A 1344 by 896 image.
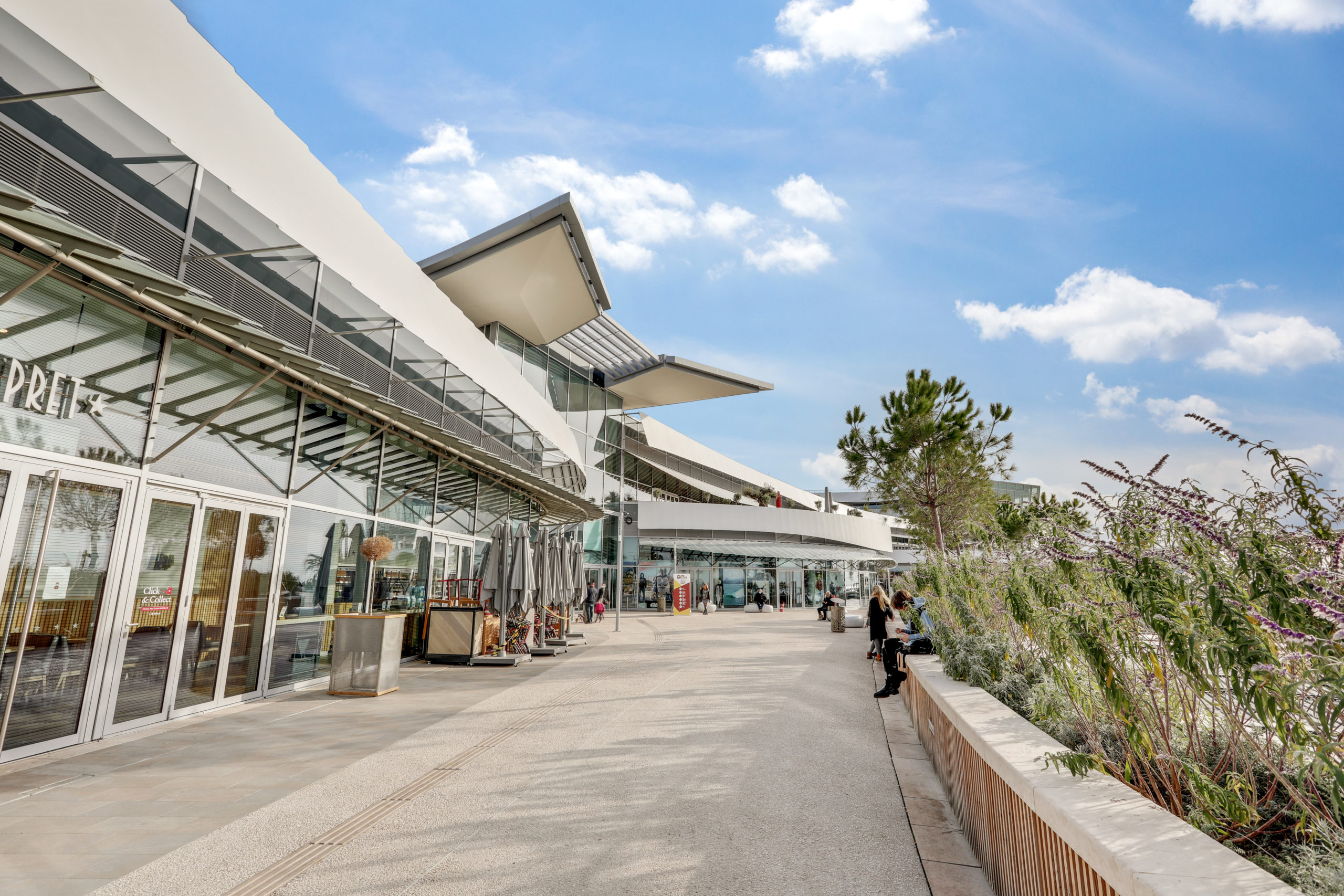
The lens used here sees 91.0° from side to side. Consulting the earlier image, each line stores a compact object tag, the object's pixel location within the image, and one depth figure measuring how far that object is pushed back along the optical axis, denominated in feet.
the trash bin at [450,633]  35.29
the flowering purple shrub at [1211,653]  6.00
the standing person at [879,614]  31.19
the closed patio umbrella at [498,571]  35.70
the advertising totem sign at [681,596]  93.91
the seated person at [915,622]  27.81
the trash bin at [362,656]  25.71
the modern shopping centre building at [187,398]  15.69
